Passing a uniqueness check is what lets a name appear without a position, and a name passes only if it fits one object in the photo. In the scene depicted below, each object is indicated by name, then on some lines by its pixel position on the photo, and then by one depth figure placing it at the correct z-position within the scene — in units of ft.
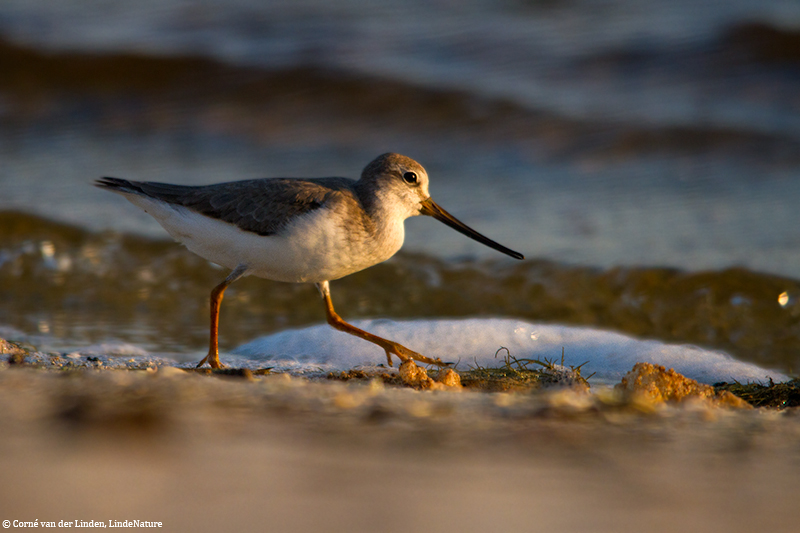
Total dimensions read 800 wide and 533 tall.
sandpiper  28.02
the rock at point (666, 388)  23.16
